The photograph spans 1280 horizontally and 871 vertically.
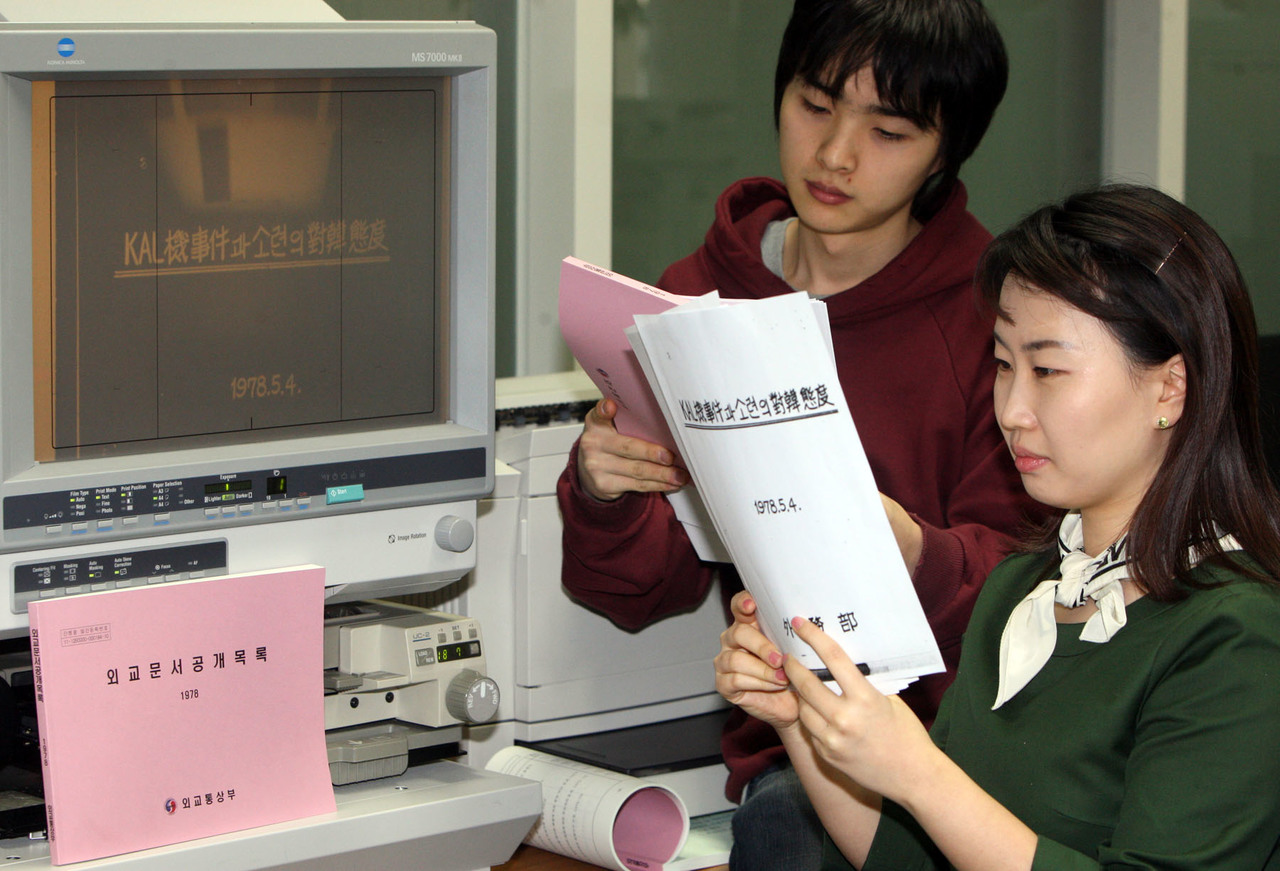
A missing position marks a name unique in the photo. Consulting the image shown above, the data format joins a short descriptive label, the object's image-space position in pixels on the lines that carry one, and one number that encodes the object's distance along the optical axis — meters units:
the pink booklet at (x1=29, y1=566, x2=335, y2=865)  2.59
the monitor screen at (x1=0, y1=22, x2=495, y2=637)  2.59
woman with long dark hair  2.47
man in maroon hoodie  2.97
